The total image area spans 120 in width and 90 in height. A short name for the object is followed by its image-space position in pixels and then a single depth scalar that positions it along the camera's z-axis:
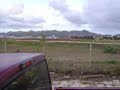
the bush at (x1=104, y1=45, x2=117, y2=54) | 12.23
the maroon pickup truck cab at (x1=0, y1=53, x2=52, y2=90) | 0.77
